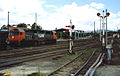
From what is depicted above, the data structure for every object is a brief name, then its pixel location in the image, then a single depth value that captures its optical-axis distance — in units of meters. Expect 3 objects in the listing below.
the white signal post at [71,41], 14.02
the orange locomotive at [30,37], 20.91
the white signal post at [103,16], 18.18
